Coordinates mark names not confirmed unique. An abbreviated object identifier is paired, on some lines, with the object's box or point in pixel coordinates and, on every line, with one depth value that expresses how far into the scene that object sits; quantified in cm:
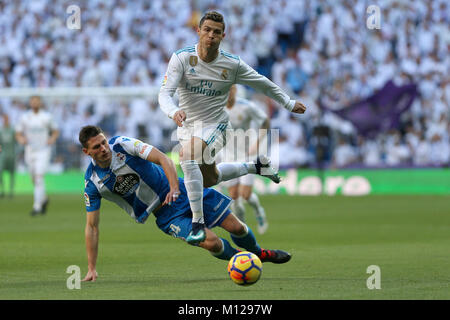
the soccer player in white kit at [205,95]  1766
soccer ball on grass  1527
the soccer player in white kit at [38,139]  3647
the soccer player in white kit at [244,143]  2731
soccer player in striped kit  1644
